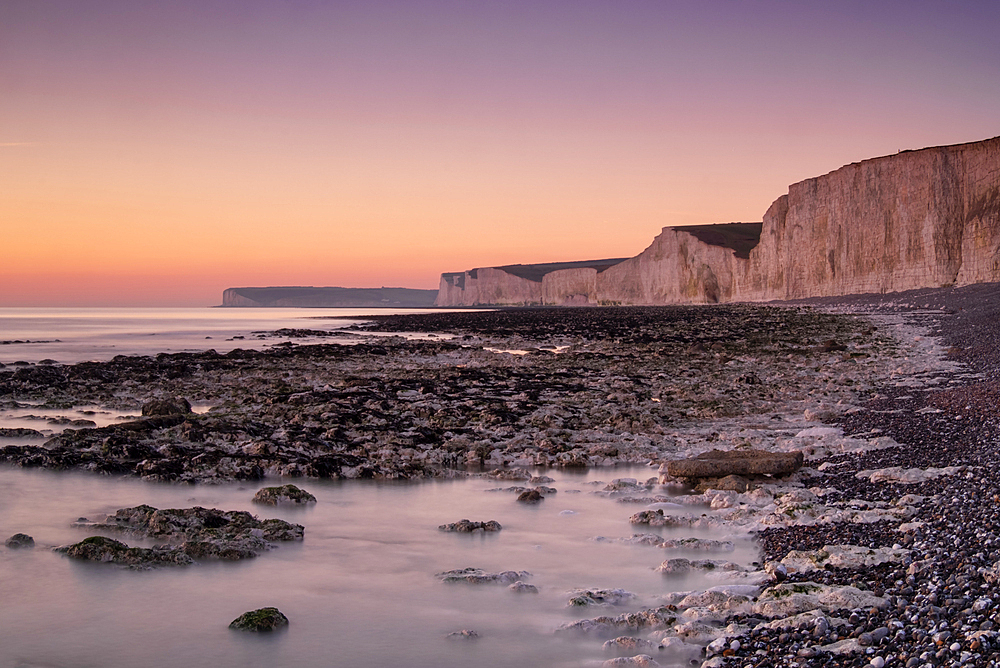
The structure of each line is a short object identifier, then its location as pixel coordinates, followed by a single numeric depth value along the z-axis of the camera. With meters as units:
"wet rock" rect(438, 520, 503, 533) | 6.50
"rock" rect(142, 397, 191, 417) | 12.06
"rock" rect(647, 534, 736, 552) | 5.82
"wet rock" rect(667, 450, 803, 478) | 7.82
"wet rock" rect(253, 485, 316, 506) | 7.50
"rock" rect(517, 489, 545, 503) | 7.46
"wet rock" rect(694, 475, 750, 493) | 7.32
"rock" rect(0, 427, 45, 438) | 10.94
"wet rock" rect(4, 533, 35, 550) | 6.20
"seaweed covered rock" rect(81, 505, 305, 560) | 5.92
